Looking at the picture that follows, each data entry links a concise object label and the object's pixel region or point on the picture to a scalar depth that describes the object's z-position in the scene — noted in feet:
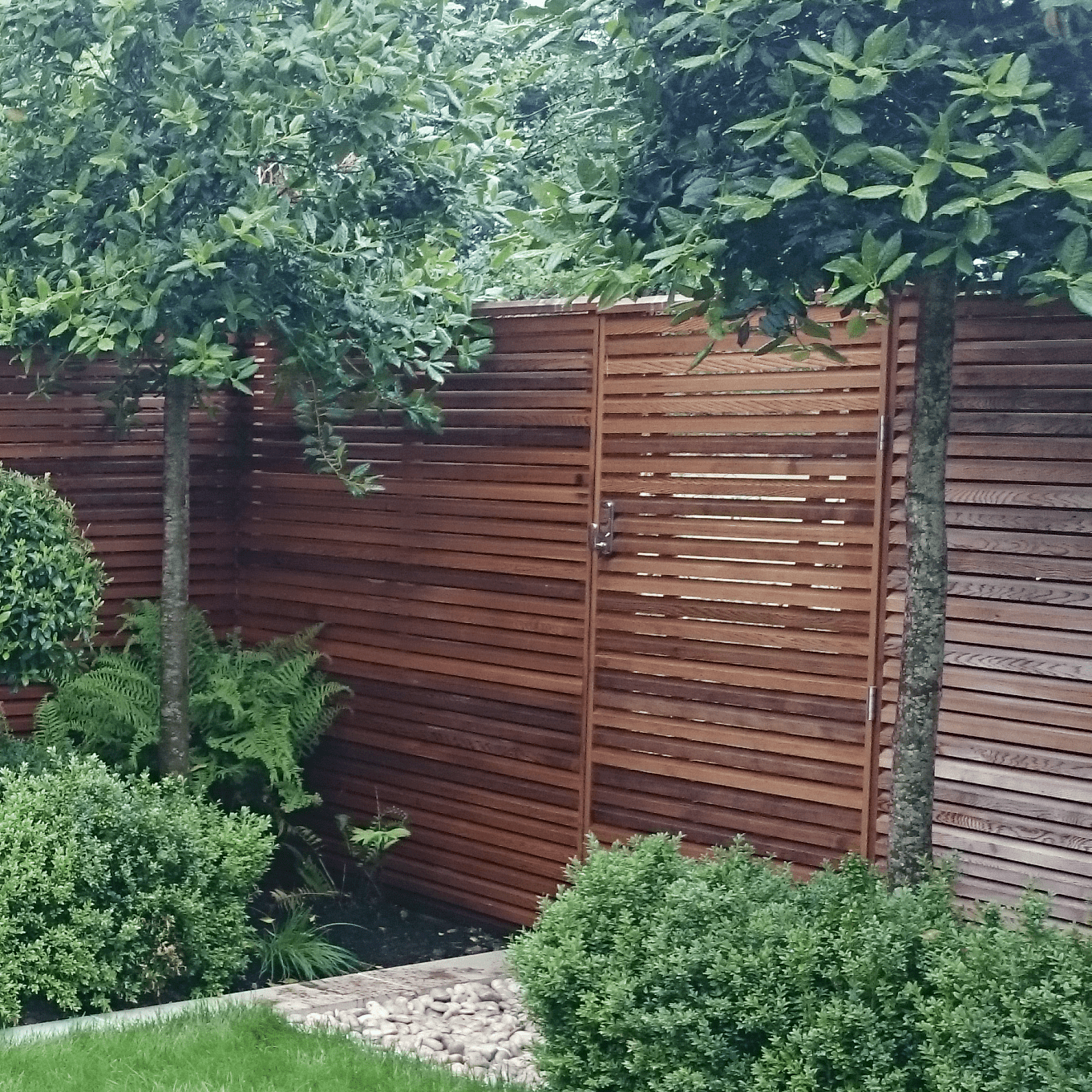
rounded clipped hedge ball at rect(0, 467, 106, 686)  19.19
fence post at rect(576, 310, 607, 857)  20.77
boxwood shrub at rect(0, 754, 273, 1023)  17.28
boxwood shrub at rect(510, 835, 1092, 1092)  11.75
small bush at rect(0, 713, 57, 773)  20.17
